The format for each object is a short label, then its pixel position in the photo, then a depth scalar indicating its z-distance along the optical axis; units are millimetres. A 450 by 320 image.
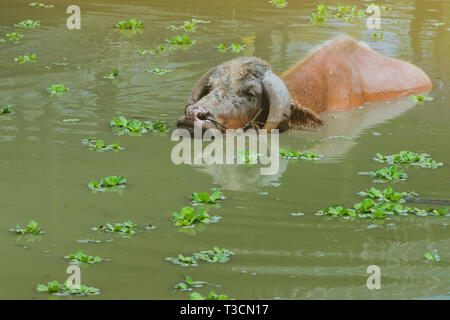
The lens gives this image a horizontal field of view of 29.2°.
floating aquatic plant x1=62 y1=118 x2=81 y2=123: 9889
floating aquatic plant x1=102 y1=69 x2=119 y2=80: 12219
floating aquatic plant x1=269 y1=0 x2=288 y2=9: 18875
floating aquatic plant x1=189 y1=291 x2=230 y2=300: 5230
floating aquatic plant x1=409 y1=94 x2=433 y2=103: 11867
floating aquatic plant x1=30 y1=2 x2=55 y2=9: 17692
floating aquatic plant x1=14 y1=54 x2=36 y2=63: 12961
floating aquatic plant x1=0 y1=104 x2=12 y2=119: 10062
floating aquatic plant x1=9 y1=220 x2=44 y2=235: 6293
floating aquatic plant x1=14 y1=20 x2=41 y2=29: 15539
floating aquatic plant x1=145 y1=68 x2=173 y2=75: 12625
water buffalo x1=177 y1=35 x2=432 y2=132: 9782
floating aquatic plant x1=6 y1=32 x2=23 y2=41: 14423
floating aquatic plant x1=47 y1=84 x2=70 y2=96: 11219
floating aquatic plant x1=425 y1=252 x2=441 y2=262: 6055
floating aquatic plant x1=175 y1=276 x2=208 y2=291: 5445
